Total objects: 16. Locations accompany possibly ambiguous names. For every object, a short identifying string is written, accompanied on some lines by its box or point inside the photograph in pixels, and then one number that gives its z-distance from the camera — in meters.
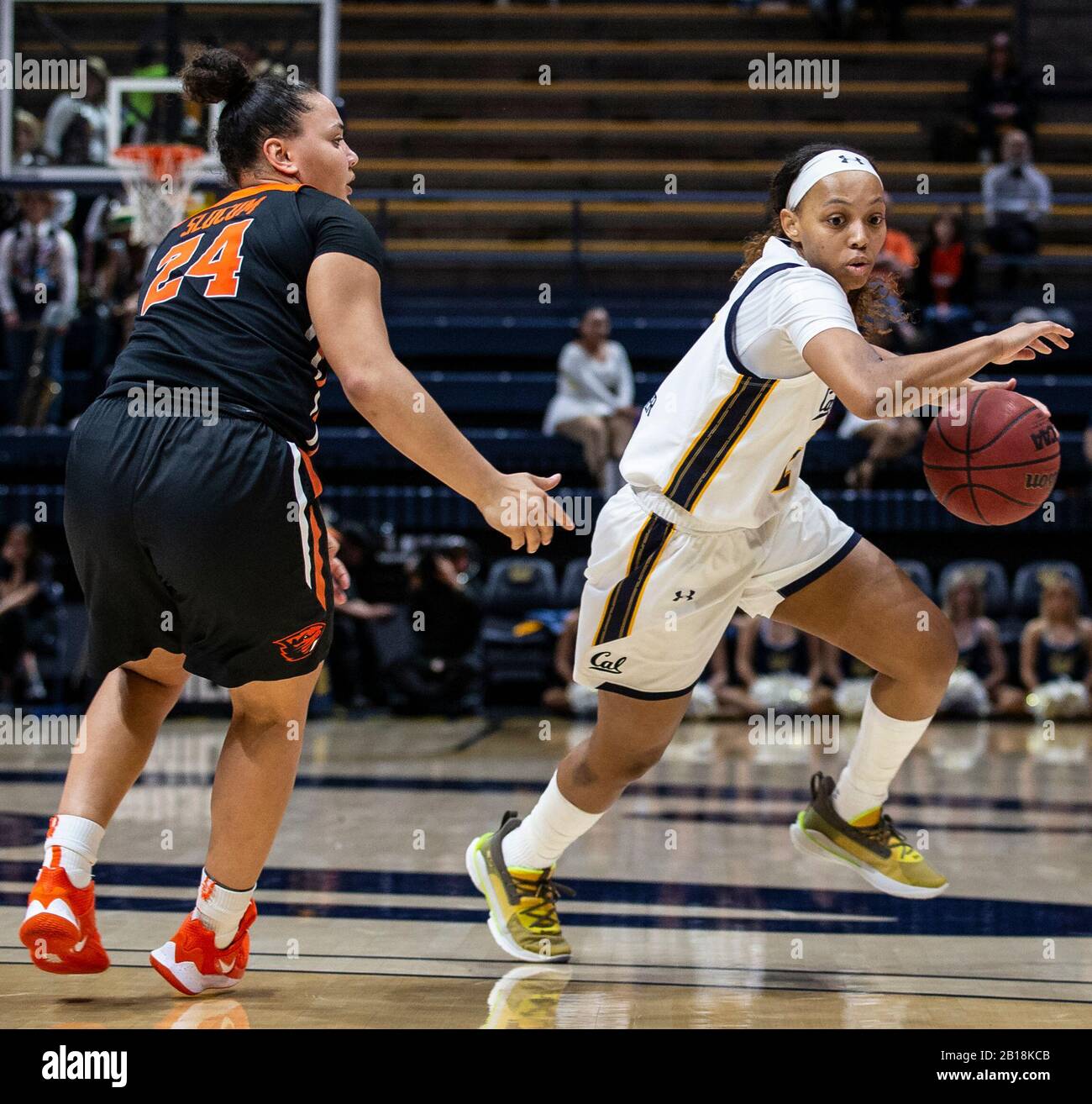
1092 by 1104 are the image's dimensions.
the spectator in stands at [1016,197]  12.46
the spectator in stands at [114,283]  11.01
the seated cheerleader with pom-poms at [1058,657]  9.41
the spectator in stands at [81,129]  10.03
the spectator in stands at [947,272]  11.69
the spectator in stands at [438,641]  9.41
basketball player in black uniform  2.87
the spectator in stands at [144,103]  9.62
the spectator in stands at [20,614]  8.94
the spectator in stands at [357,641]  9.68
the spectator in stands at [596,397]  10.48
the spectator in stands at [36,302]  11.07
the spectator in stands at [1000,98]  13.82
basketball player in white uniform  3.35
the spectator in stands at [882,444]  10.22
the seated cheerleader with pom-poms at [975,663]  9.45
